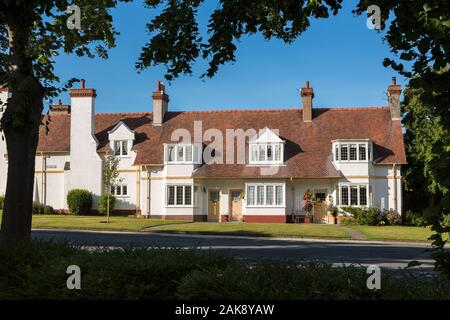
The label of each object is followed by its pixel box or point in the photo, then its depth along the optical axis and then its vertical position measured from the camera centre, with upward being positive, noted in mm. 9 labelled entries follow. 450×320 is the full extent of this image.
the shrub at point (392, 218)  36281 -1489
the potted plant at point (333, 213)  37312 -1185
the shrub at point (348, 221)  36188 -1715
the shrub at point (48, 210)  41869 -1096
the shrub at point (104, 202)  39938 -452
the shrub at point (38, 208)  41688 -938
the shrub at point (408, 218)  38278 -1599
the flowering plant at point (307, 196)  37594 +0
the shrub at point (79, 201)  40531 -381
